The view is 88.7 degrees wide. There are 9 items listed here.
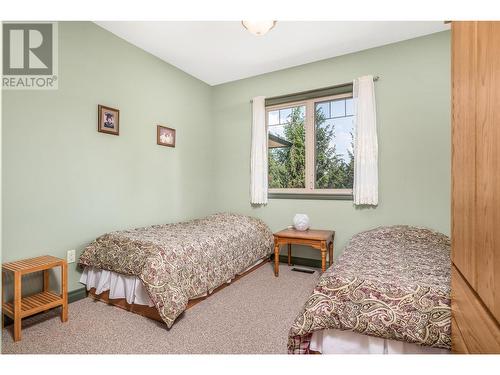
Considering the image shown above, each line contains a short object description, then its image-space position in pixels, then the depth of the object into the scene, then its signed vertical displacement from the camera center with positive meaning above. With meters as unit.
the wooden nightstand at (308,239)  2.73 -0.57
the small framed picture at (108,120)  2.52 +0.69
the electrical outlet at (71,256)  2.29 -0.62
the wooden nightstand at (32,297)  1.68 -0.83
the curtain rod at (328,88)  2.93 +1.26
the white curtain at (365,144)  2.90 +0.51
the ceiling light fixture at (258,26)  1.89 +1.23
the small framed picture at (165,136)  3.19 +0.66
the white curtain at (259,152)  3.59 +0.51
